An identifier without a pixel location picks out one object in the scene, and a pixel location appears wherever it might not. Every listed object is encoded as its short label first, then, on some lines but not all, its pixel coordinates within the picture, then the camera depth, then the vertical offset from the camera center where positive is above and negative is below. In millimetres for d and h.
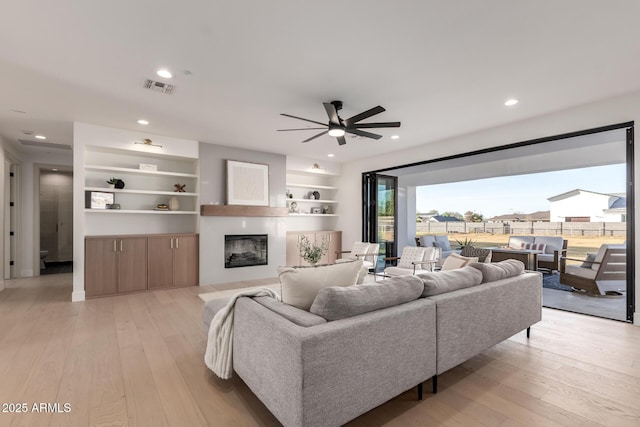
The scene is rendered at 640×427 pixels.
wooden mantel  5578 +27
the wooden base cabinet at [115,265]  4633 -848
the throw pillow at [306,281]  1973 -464
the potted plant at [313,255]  4449 -630
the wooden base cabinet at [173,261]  5141 -863
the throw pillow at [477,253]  4147 -579
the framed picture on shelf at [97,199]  4836 +192
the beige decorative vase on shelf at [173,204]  5629 +136
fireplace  5945 -771
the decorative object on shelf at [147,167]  5207 +767
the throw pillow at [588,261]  4720 -753
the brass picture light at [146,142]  5057 +1147
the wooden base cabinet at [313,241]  6965 -726
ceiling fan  3373 +1040
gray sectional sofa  1474 -753
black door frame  3567 +162
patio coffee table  6113 -875
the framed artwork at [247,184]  5906 +562
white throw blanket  2150 -916
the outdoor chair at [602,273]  4379 -909
